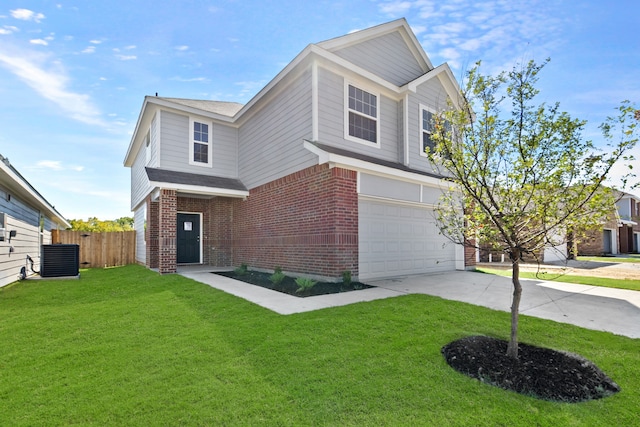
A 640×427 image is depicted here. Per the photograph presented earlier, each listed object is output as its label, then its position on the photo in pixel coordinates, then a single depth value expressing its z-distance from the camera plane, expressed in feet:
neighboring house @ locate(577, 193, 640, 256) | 75.13
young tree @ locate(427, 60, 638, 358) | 10.52
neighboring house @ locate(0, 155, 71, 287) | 27.20
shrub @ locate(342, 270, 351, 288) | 24.32
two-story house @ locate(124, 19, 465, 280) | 26.84
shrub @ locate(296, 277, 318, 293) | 22.51
